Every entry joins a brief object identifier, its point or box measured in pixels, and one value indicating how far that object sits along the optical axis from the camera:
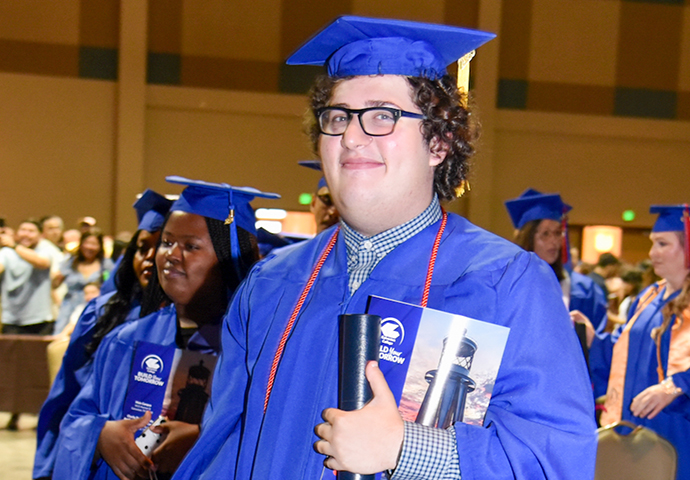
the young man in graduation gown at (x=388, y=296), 1.27
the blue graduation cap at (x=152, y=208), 3.58
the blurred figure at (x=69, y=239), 8.19
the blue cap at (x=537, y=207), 5.13
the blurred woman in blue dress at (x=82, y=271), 7.02
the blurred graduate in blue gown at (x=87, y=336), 3.20
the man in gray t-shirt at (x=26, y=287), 7.07
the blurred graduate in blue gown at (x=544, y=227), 5.00
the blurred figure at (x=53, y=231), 8.66
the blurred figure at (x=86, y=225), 7.78
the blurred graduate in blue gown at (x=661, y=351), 3.77
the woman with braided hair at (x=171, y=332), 2.43
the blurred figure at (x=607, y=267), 9.51
